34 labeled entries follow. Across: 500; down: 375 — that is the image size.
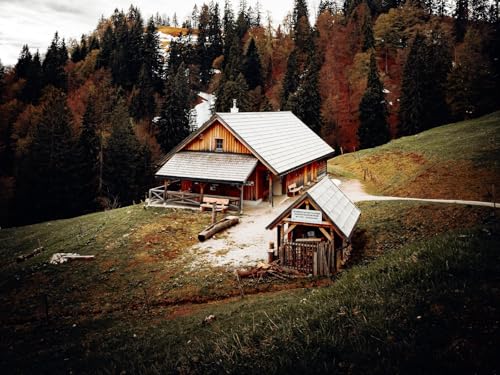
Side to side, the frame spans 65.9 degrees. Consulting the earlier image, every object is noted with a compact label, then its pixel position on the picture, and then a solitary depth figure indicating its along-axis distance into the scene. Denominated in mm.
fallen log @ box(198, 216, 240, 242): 22438
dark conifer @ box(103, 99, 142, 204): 50250
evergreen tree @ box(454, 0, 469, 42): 82375
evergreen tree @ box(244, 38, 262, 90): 88812
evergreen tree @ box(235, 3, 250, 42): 111194
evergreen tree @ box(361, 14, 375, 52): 74375
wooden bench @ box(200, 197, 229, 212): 27588
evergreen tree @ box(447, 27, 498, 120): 48469
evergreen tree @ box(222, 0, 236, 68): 104425
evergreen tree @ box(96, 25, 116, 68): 102812
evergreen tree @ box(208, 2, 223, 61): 110438
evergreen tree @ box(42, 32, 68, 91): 91750
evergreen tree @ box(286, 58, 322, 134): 60938
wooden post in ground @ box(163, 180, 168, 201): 30156
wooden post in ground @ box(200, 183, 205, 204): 28922
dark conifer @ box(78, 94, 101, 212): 47312
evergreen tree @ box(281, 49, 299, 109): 72562
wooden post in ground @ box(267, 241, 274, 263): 17812
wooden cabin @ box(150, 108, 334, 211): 28762
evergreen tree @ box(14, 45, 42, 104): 87250
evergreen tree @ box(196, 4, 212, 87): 108125
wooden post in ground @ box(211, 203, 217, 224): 24828
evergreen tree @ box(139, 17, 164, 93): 94000
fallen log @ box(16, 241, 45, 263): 23142
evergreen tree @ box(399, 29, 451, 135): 55406
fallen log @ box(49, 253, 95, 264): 21172
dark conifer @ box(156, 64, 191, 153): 67250
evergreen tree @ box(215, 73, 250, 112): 68562
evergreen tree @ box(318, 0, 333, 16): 119538
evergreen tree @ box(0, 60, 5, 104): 85150
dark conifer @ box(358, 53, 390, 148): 57562
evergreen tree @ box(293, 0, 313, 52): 81562
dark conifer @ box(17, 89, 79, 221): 43969
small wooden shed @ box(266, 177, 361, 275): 16031
